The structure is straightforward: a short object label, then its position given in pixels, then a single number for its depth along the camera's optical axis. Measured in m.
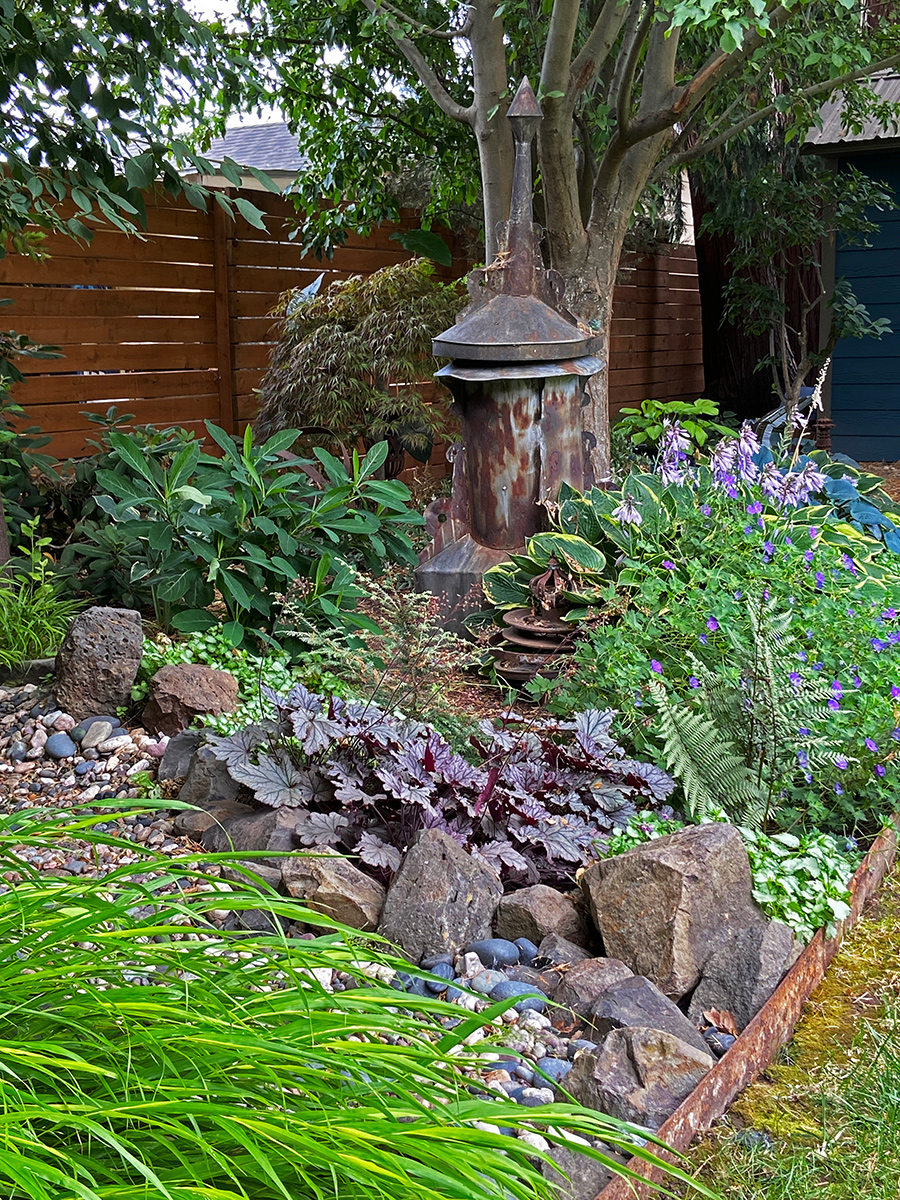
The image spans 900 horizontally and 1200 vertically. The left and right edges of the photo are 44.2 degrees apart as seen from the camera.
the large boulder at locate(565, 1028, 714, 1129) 1.76
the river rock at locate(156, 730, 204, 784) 2.91
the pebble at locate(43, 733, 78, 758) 3.12
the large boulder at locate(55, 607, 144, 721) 3.27
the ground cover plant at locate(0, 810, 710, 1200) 1.04
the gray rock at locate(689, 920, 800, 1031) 2.07
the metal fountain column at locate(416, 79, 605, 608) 4.67
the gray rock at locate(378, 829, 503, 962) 2.18
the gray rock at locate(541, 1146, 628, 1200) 1.59
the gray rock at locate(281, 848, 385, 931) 2.22
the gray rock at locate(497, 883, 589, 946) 2.29
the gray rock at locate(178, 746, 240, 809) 2.76
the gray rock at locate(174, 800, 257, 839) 2.65
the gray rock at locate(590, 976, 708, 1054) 1.96
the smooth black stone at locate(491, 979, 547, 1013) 2.02
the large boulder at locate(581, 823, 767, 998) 2.17
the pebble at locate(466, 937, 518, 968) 2.20
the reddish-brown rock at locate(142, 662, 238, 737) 3.12
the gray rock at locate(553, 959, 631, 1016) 2.04
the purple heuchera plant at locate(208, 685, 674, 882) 2.47
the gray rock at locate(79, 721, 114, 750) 3.16
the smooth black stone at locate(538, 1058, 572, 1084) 1.87
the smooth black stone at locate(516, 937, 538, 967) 2.23
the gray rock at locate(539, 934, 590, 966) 2.21
